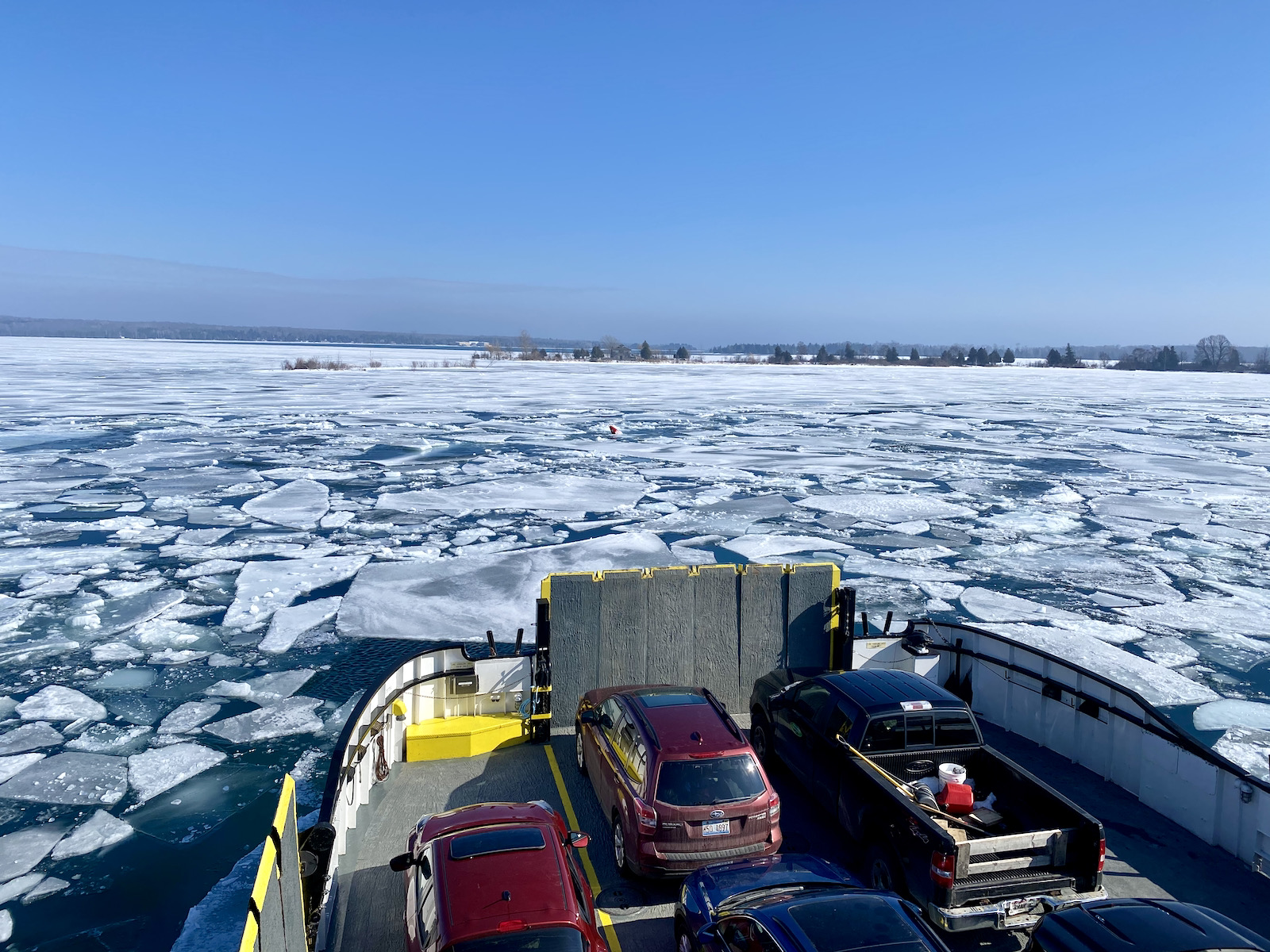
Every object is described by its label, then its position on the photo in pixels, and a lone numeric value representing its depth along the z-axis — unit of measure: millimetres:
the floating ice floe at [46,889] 7344
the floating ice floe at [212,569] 15945
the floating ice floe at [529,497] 22312
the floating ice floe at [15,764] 9170
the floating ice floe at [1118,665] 11648
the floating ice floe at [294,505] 20344
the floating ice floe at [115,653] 12164
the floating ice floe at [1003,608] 14516
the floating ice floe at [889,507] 22125
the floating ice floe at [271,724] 10305
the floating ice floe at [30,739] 9680
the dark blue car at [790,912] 4293
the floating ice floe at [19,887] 7312
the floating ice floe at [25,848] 7656
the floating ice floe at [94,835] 8031
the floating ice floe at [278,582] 14164
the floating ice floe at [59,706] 10406
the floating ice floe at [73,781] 8844
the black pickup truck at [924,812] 5434
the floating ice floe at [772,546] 17703
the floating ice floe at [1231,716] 10781
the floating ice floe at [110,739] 9828
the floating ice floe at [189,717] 10367
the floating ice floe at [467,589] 13734
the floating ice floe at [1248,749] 9602
